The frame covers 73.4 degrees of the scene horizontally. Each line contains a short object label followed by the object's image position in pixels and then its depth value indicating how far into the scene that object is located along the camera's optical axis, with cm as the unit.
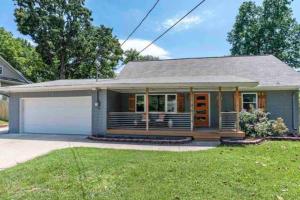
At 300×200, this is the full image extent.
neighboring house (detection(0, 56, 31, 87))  2106
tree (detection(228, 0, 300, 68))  2378
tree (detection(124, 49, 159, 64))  2821
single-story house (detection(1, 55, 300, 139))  974
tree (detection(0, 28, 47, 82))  2674
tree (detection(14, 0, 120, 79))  2320
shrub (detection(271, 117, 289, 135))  973
